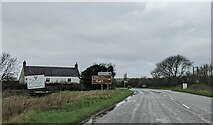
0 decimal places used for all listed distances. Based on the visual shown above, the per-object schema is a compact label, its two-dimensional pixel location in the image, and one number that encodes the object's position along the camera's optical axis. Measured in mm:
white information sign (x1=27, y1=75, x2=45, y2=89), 22922
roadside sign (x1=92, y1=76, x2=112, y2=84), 34406
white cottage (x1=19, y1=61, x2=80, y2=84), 69375
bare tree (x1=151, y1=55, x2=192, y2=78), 72688
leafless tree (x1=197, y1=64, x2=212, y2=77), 63984
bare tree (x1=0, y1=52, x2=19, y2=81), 35094
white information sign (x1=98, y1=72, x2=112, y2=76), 33747
